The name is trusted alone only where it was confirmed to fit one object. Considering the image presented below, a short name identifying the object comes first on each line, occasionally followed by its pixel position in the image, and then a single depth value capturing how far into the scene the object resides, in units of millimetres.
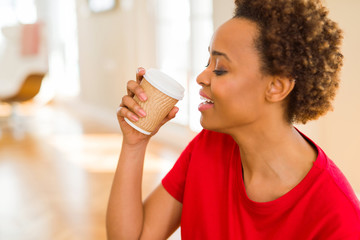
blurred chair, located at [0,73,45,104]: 4898
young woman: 818
